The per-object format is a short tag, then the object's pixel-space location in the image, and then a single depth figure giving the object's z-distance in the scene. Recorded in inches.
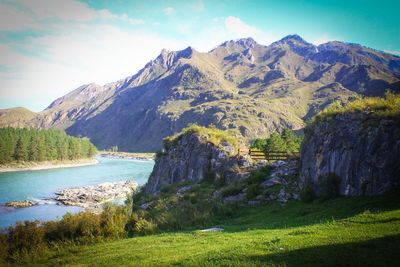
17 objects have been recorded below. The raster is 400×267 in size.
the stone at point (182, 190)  1292.4
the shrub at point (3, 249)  712.7
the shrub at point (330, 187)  773.3
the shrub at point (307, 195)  828.0
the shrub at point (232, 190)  1093.6
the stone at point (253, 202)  968.2
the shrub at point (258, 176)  1106.1
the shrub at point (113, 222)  853.8
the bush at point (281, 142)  2632.9
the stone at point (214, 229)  716.7
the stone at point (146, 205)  1221.6
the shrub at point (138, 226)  853.2
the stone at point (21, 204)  2267.7
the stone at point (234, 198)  1038.6
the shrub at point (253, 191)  1015.6
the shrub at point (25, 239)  770.8
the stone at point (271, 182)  1035.3
